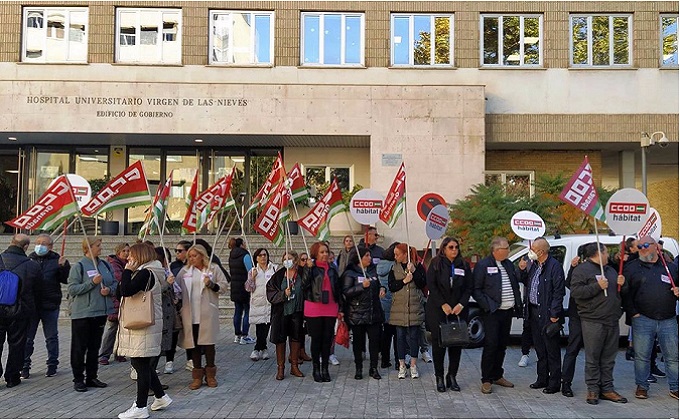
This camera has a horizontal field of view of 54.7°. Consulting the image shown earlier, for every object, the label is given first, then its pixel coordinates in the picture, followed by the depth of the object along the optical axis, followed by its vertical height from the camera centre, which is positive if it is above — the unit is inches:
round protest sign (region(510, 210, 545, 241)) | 435.2 +4.7
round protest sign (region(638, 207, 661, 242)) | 401.4 +4.1
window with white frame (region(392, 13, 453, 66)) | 829.8 +241.7
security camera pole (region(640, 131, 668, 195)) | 697.0 +96.8
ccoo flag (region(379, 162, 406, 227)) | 391.9 +16.6
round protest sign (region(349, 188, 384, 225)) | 381.4 +13.7
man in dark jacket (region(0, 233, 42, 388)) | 324.8 -42.2
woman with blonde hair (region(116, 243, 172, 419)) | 264.4 -42.8
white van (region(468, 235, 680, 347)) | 437.1 -13.0
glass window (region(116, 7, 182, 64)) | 823.1 +240.6
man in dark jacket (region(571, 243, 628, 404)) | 300.2 -41.1
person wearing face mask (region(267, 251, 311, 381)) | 349.7 -42.5
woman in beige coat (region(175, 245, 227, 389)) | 323.0 -41.8
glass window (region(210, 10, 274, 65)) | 825.5 +240.6
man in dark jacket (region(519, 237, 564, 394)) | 319.9 -38.7
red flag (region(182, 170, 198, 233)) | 378.3 +6.5
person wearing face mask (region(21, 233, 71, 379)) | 346.9 -39.0
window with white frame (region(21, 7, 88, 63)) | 818.2 +239.2
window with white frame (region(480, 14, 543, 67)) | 833.5 +244.5
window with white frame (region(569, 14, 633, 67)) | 830.5 +244.2
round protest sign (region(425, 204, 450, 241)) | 370.3 +5.1
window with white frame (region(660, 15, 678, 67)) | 825.5 +238.2
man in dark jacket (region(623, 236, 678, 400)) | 304.3 -35.9
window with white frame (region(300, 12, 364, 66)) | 826.8 +240.9
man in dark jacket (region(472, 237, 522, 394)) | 322.0 -34.7
